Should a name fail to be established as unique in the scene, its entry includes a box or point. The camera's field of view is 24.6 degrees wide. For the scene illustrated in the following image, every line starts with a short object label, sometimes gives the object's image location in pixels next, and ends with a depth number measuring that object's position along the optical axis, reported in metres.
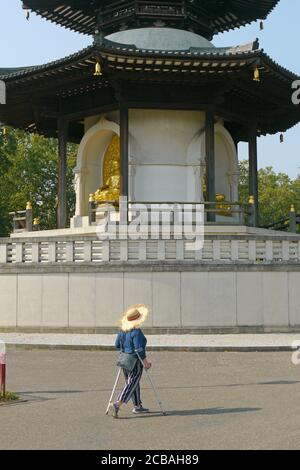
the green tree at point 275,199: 73.19
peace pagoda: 21.03
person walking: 9.98
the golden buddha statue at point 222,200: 26.73
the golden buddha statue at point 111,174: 26.05
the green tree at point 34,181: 58.94
